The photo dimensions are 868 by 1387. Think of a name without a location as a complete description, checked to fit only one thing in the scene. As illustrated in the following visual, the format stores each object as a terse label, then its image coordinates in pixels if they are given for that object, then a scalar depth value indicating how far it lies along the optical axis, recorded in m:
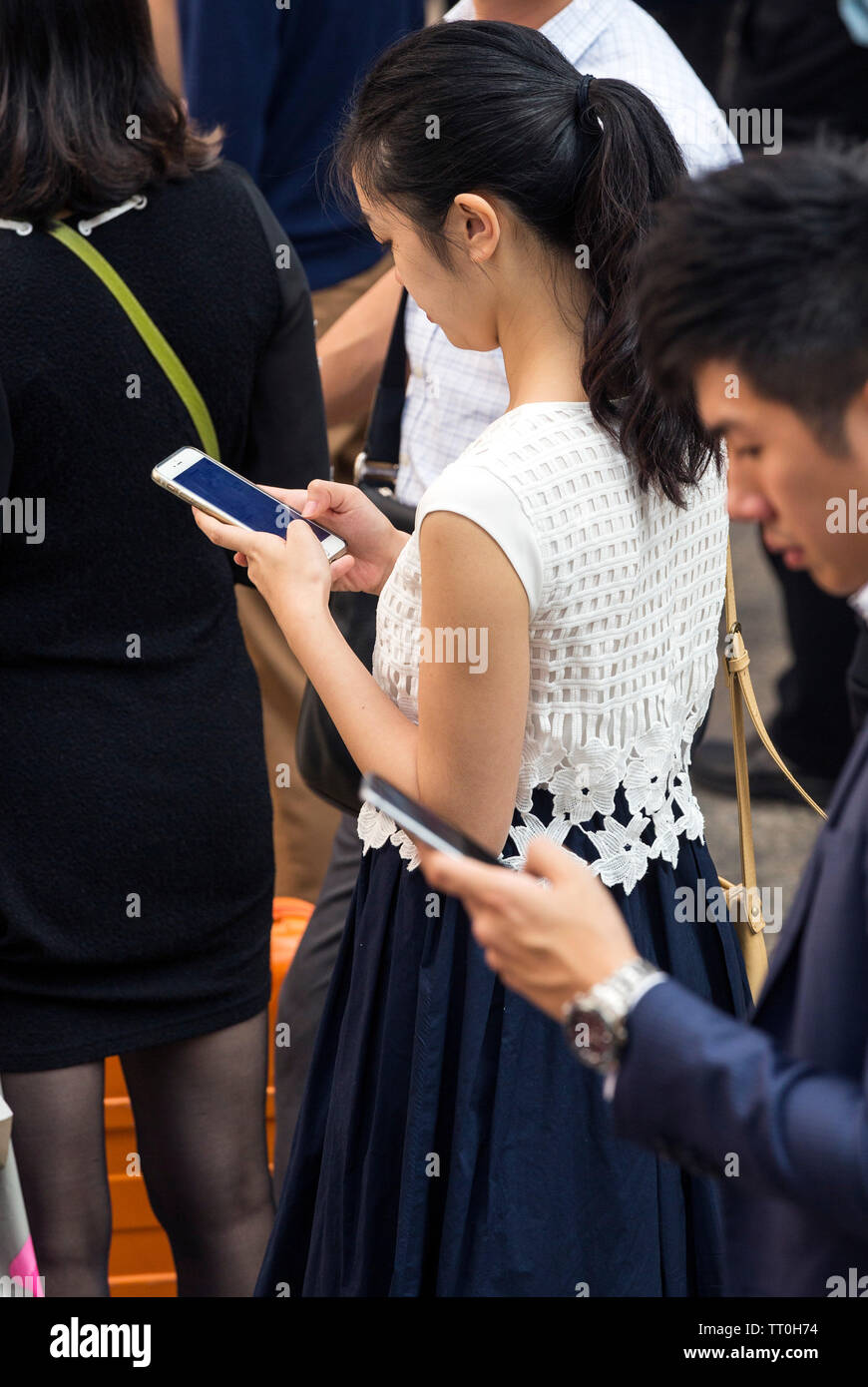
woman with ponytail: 2.40
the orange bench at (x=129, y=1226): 2.92
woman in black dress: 2.54
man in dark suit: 2.12
